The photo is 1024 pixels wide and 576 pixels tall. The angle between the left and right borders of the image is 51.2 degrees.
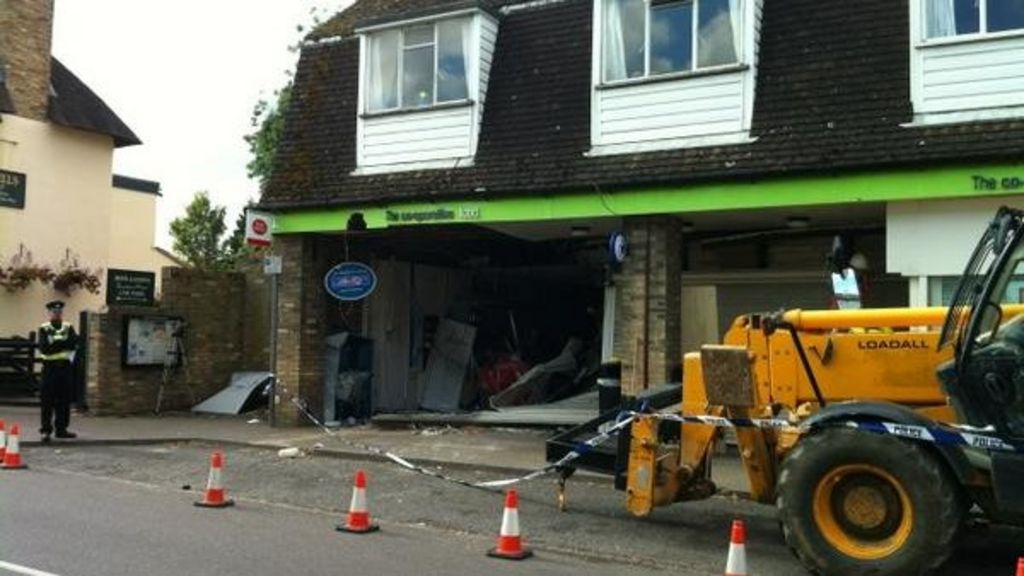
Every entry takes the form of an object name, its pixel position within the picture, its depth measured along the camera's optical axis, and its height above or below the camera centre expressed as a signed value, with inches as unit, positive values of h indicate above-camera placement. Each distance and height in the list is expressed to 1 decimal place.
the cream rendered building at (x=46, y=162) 944.9 +154.7
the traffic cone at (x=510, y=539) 312.7 -59.6
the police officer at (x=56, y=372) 574.2 -23.4
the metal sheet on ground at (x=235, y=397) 746.8 -46.0
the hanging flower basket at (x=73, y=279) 984.3 +46.5
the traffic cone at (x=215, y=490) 397.7 -59.4
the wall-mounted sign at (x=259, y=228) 631.2 +62.0
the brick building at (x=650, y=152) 467.8 +93.6
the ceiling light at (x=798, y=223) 550.1 +62.0
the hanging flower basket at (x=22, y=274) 935.0 +48.1
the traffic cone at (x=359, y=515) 350.6 -59.6
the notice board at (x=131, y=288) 738.2 +29.5
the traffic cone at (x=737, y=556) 264.8 -53.6
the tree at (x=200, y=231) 2075.5 +200.6
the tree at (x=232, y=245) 1589.1 +145.0
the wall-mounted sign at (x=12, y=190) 941.8 +122.4
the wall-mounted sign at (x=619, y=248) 540.1 +46.1
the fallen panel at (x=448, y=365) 759.7 -21.5
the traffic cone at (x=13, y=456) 487.2 -59.0
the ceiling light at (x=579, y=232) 615.2 +62.2
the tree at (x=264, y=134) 1152.8 +223.6
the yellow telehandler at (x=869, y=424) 278.7 -23.4
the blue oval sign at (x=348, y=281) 642.8 +31.6
